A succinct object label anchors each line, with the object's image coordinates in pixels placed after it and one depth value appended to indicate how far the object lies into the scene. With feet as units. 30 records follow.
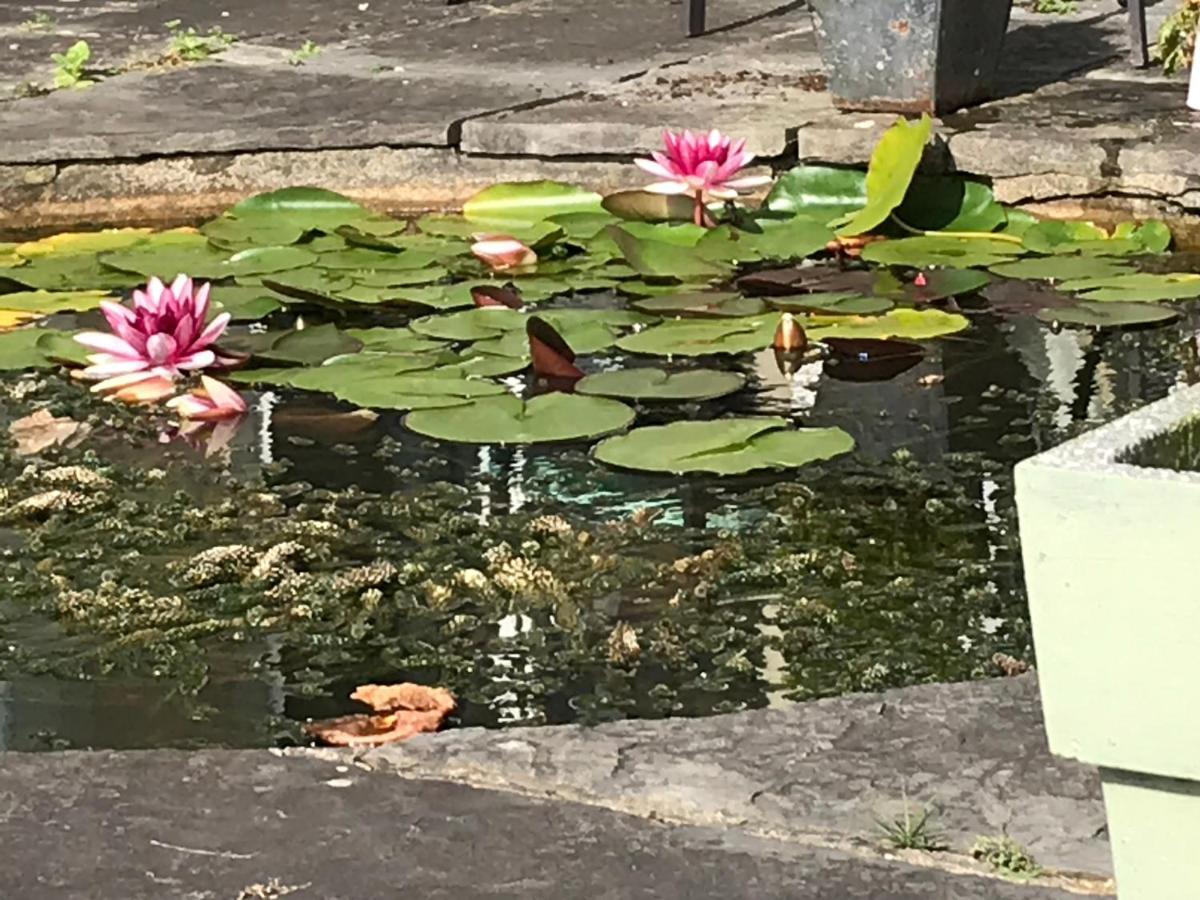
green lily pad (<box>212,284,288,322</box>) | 11.64
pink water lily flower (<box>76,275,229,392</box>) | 10.33
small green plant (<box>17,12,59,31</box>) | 20.34
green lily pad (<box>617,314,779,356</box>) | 10.78
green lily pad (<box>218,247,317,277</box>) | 12.57
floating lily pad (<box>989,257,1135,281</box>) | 11.97
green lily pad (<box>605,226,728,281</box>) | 12.23
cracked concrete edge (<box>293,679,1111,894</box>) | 5.31
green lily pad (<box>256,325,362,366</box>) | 10.90
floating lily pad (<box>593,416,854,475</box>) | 9.04
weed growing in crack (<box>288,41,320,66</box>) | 17.90
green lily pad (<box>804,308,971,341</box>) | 10.98
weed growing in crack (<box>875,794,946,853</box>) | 5.22
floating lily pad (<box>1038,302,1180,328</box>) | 11.06
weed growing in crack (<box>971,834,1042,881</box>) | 5.09
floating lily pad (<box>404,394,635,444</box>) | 9.50
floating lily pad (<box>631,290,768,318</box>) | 11.53
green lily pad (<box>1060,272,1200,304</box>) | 11.46
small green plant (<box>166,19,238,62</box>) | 18.17
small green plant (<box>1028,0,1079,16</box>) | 18.67
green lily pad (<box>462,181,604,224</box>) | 13.83
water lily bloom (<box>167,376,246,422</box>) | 10.09
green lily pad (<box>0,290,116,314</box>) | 11.94
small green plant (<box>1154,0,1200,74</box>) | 15.35
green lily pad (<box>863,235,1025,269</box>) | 12.41
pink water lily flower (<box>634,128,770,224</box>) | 12.79
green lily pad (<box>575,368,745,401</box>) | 10.05
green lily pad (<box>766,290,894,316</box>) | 11.44
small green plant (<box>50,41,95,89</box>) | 17.10
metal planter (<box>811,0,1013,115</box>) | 13.98
